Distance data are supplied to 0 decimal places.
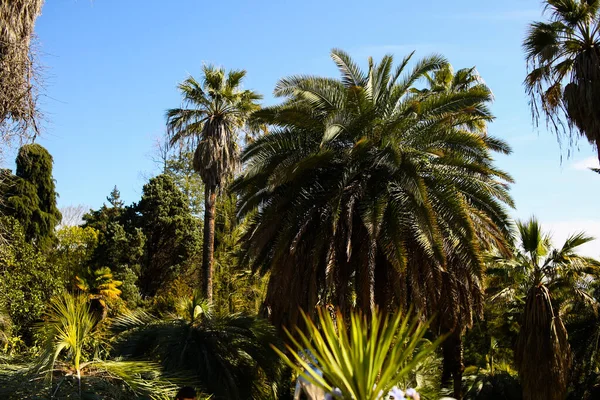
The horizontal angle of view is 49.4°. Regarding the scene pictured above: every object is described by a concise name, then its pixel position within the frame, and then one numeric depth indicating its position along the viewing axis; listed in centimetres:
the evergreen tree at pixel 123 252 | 3338
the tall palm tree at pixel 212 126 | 2870
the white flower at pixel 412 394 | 517
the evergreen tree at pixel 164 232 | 3659
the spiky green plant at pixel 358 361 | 450
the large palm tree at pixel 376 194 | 1484
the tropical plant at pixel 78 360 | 1028
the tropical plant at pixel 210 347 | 1535
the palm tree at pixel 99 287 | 2842
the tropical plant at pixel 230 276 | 3256
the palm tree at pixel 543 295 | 1784
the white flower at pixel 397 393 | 502
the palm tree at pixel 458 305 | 1555
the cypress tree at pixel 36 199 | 3224
